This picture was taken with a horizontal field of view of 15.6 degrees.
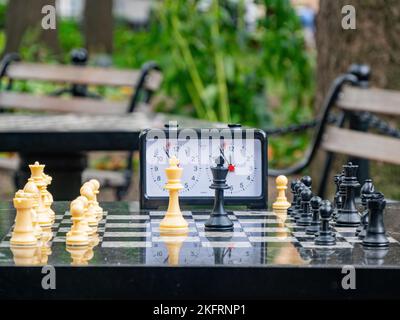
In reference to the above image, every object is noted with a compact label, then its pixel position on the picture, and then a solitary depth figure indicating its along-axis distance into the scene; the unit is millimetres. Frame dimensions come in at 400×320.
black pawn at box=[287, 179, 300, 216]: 3959
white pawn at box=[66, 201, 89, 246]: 3262
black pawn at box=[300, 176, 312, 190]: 4025
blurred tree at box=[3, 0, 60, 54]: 17849
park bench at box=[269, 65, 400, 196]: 6995
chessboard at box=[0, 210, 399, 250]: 3342
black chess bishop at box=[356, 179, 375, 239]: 3455
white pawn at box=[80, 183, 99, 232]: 3643
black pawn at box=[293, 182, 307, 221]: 3785
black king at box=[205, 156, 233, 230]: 3584
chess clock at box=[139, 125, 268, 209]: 4006
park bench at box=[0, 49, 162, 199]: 8962
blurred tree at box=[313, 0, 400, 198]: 9066
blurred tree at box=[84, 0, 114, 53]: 21841
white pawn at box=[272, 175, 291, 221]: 4140
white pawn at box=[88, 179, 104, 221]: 3847
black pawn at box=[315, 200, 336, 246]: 3321
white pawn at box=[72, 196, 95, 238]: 3345
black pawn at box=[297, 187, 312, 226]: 3693
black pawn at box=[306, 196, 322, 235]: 3496
